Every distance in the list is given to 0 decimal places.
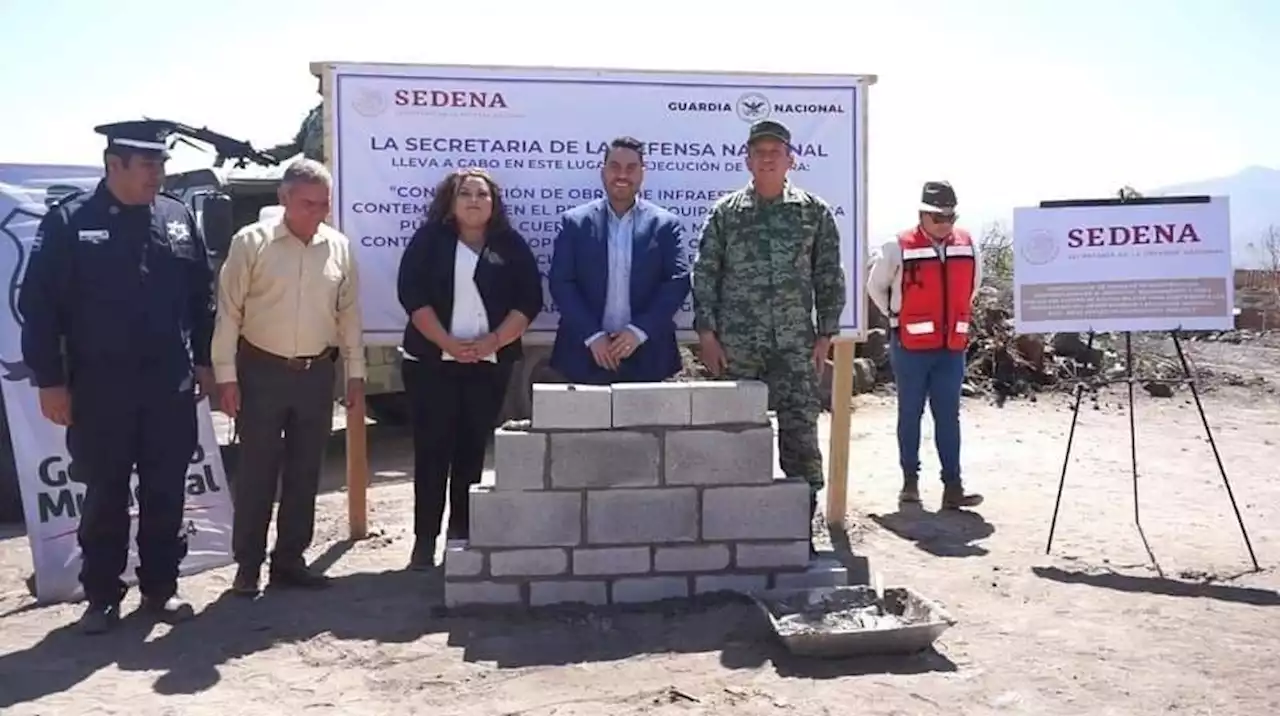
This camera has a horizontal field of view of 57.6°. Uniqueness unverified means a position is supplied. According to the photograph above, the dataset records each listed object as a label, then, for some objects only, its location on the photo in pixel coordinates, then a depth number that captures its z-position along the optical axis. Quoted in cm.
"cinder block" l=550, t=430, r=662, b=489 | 440
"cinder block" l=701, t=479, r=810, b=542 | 451
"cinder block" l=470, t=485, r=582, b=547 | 439
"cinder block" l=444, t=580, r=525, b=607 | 444
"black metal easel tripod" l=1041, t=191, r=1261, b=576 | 514
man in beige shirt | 455
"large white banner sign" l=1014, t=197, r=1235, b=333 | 519
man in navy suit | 485
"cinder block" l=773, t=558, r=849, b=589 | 459
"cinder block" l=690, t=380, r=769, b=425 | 442
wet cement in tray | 399
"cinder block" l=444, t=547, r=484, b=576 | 443
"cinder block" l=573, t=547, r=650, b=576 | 446
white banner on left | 486
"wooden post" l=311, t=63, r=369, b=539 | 529
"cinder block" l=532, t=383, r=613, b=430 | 438
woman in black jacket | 481
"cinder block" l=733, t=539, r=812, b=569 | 456
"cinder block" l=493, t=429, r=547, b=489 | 439
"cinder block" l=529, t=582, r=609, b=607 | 446
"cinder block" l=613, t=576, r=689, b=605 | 451
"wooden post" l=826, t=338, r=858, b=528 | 578
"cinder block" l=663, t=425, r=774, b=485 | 445
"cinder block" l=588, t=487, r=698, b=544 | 445
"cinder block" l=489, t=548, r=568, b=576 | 443
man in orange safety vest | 613
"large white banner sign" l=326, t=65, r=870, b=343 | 534
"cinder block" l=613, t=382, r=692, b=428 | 439
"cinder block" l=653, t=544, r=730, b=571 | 452
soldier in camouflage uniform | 482
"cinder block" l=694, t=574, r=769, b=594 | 455
